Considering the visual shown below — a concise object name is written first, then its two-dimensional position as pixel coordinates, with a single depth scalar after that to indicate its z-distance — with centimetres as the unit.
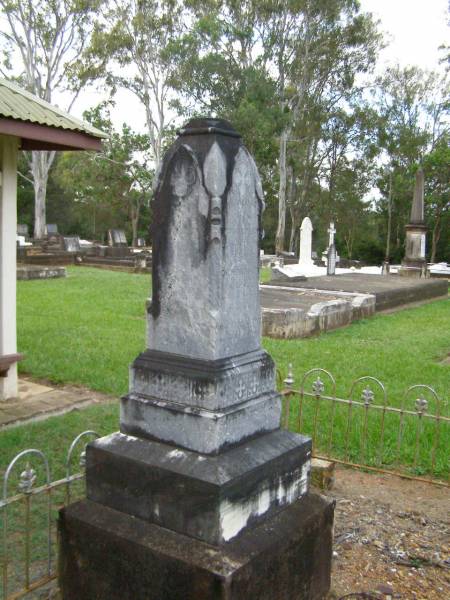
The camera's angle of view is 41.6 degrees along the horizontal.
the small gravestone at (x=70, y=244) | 2586
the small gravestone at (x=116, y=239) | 2873
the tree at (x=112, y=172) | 3341
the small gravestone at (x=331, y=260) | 1933
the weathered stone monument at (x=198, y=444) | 253
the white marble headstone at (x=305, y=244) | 2167
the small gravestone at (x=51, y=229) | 3670
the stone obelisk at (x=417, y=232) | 2280
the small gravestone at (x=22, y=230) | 3512
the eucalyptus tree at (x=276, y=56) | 2841
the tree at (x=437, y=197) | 3121
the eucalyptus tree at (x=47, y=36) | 2638
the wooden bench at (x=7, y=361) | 604
